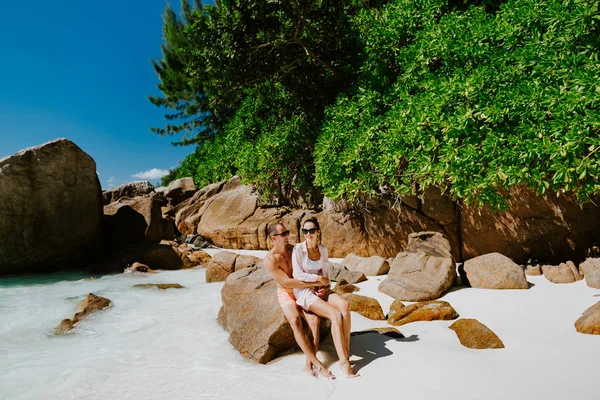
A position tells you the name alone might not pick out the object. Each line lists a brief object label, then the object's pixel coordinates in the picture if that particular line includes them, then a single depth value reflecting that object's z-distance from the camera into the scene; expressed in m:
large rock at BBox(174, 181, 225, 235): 16.11
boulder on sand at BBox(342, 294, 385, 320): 5.42
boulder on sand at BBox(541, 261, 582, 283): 6.52
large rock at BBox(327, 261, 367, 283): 7.62
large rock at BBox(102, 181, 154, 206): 18.97
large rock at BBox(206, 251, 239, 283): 9.40
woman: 3.68
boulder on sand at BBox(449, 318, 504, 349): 4.13
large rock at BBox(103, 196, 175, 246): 13.34
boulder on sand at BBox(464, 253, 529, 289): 6.33
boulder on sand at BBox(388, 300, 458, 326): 5.09
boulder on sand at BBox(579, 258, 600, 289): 6.09
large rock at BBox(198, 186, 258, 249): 13.97
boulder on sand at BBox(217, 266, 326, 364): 4.22
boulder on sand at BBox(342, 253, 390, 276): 8.23
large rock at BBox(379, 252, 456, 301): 6.27
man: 3.80
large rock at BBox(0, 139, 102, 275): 10.88
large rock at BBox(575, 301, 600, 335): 4.23
